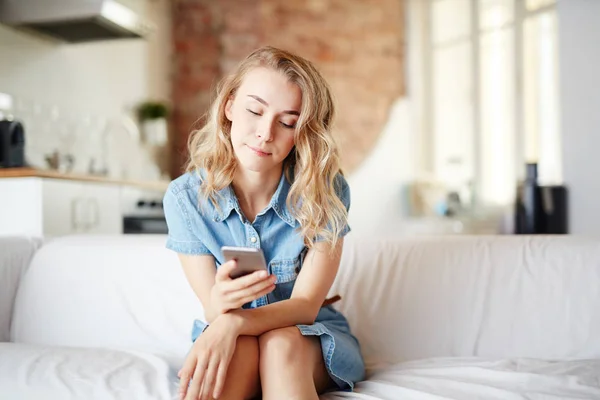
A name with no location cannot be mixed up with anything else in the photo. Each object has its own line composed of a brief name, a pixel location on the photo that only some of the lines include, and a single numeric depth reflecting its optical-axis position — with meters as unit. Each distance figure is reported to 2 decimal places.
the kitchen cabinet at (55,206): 2.32
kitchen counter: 2.31
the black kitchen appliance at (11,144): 2.44
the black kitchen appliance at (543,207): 2.68
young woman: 1.17
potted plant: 4.19
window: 4.19
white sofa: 1.32
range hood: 2.96
